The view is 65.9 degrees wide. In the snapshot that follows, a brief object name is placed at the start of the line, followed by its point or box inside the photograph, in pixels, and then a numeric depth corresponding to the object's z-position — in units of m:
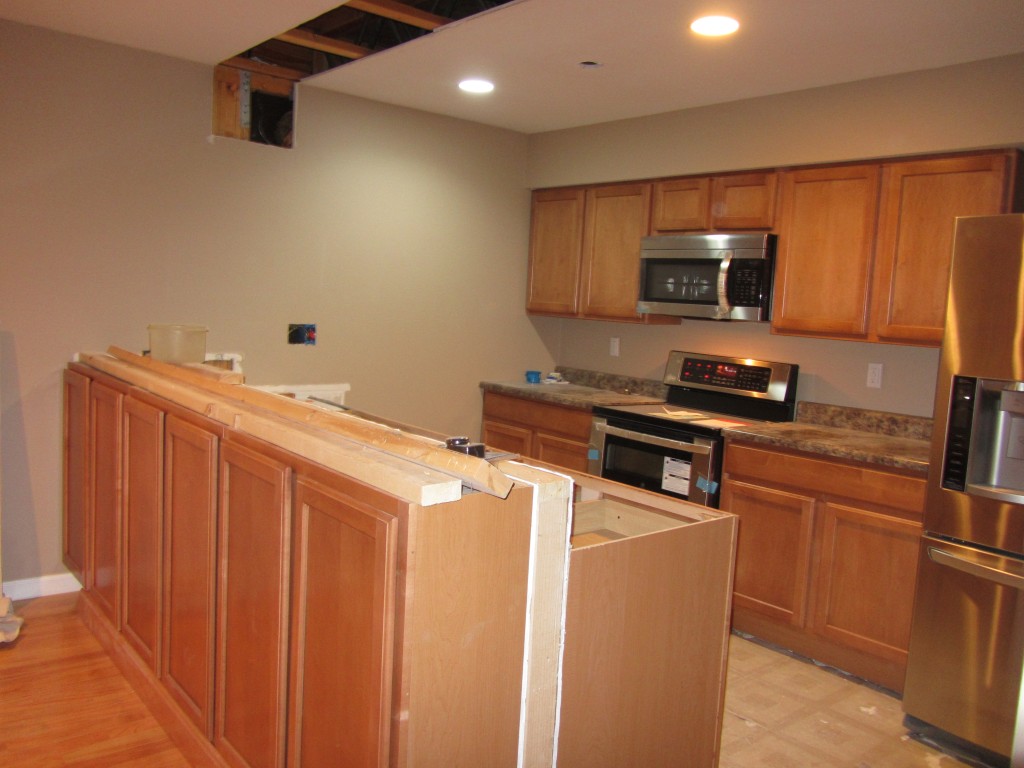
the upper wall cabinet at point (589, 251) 4.37
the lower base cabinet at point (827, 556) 3.00
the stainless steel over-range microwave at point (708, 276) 3.72
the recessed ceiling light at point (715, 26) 2.68
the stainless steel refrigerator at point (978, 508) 2.50
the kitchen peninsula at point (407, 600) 1.42
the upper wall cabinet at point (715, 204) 3.73
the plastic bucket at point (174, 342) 3.05
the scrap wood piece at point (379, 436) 1.43
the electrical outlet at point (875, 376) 3.62
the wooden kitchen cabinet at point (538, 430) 4.24
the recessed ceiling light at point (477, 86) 3.68
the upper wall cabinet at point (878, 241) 3.10
